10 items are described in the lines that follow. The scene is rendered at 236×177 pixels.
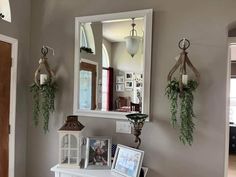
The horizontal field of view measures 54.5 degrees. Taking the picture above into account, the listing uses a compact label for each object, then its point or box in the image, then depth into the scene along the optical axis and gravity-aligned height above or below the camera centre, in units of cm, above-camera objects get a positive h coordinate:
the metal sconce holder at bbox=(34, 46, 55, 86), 272 +24
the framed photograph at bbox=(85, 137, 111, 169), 239 -69
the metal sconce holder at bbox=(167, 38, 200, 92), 215 +23
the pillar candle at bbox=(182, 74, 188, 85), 212 +9
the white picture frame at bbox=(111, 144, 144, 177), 210 -69
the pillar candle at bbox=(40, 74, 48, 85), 268 +10
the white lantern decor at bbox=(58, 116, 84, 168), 242 -60
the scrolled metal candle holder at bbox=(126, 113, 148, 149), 221 -32
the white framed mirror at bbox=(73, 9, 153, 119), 242 +27
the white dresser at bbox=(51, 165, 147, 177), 222 -85
